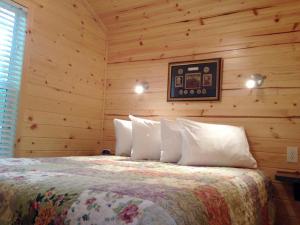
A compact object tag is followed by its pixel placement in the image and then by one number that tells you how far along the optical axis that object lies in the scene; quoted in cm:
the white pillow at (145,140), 250
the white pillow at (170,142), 235
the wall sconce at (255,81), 245
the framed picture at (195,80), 266
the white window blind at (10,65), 237
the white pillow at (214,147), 217
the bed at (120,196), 91
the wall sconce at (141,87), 310
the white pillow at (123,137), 273
